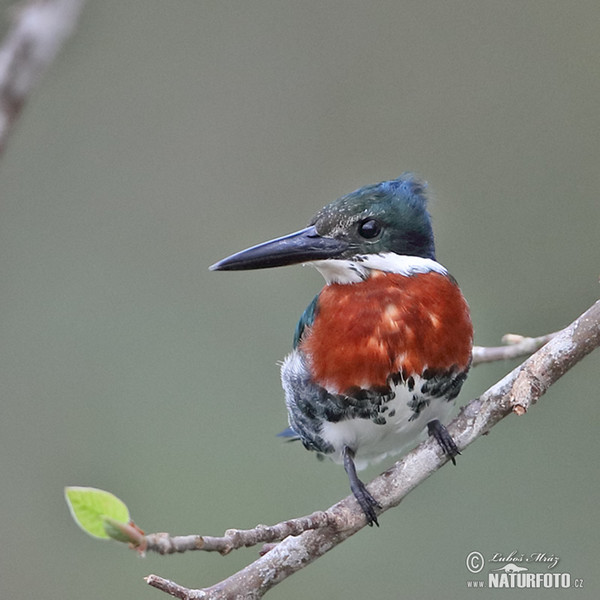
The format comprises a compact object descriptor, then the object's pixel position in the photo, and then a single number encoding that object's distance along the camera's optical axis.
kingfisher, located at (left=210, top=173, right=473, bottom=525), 5.45
